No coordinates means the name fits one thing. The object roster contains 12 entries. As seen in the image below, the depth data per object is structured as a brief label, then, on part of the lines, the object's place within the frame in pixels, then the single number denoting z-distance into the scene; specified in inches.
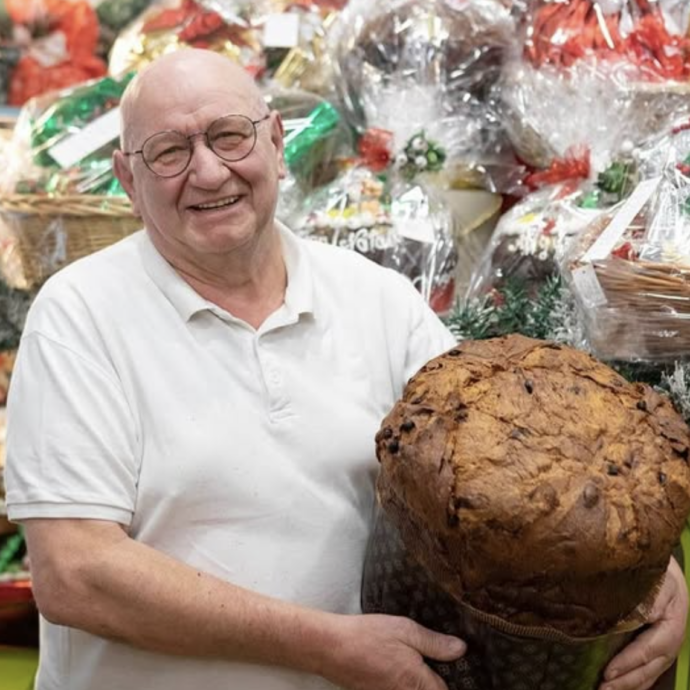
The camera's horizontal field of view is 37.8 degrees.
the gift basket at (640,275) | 57.9
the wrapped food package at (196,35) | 97.2
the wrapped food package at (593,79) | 80.0
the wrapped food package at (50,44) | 108.0
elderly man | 49.3
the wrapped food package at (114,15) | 108.0
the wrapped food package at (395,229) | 80.4
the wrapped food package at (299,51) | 96.0
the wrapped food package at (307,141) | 87.8
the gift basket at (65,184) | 84.0
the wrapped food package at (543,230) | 73.7
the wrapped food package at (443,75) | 87.7
